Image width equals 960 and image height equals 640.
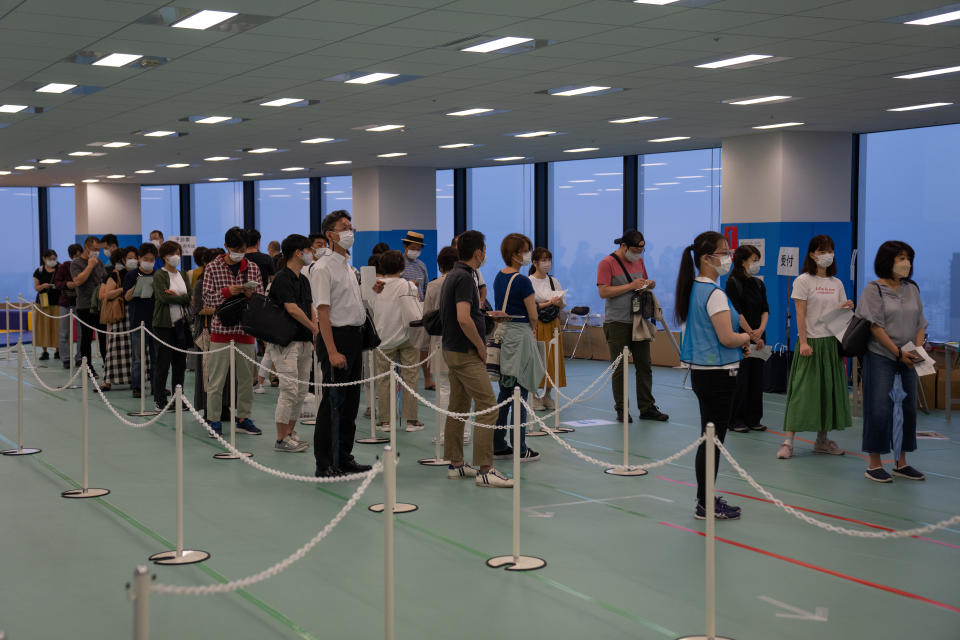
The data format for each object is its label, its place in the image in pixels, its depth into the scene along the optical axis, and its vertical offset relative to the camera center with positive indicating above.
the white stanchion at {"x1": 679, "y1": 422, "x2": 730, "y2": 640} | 3.99 -1.29
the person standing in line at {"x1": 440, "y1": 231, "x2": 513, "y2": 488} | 6.43 -0.56
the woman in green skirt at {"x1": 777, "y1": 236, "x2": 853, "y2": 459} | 7.69 -0.77
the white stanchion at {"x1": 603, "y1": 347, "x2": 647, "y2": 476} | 7.13 -1.39
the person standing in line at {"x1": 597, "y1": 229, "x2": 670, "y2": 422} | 9.63 -0.44
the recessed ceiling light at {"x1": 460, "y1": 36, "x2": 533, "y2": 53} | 7.94 +1.79
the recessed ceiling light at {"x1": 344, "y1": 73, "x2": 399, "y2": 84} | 9.60 +1.82
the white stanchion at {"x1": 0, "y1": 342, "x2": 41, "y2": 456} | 8.02 -1.51
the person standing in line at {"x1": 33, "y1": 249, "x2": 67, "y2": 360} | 15.38 -0.75
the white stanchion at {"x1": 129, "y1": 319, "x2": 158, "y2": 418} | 9.50 -1.18
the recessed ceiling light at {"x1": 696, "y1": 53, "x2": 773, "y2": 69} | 8.52 +1.79
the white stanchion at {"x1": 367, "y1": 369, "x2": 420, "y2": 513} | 6.09 -1.54
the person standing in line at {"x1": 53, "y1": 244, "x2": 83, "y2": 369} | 13.40 -0.31
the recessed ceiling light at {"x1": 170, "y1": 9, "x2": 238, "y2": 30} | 7.03 +1.77
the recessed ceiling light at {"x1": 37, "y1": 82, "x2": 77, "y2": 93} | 10.25 +1.83
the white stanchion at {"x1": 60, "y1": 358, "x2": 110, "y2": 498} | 6.56 -1.56
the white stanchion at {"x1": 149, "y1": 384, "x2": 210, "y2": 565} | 5.12 -1.56
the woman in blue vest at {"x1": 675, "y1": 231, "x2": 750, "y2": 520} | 5.65 -0.40
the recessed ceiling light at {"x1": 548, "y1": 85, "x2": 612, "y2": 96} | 10.28 +1.83
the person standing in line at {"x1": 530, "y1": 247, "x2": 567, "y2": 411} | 9.59 -0.35
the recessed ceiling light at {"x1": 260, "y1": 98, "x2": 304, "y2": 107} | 11.20 +1.84
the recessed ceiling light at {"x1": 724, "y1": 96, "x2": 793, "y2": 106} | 10.83 +1.82
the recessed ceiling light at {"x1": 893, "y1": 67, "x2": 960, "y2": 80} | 9.04 +1.79
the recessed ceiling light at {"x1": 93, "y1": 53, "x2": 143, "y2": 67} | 8.62 +1.80
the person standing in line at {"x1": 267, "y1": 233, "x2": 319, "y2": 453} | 7.72 -0.68
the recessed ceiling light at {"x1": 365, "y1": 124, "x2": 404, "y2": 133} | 13.49 +1.88
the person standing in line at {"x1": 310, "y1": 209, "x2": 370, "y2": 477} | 6.70 -0.57
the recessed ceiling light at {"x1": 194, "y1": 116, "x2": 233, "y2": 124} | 12.77 +1.87
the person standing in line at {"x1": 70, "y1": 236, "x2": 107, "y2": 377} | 12.43 -0.29
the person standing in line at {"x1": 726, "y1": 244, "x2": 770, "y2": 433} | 8.55 -0.36
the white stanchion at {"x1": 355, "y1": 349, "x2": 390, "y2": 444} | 8.43 -1.36
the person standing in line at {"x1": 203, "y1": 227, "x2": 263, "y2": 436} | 8.45 -0.37
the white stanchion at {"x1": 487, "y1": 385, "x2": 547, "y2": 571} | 5.03 -1.55
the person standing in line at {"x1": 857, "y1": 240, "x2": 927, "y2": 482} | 6.82 -0.59
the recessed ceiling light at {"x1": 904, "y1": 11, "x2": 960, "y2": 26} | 6.94 +1.76
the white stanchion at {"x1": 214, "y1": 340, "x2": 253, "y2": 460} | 7.75 -1.19
